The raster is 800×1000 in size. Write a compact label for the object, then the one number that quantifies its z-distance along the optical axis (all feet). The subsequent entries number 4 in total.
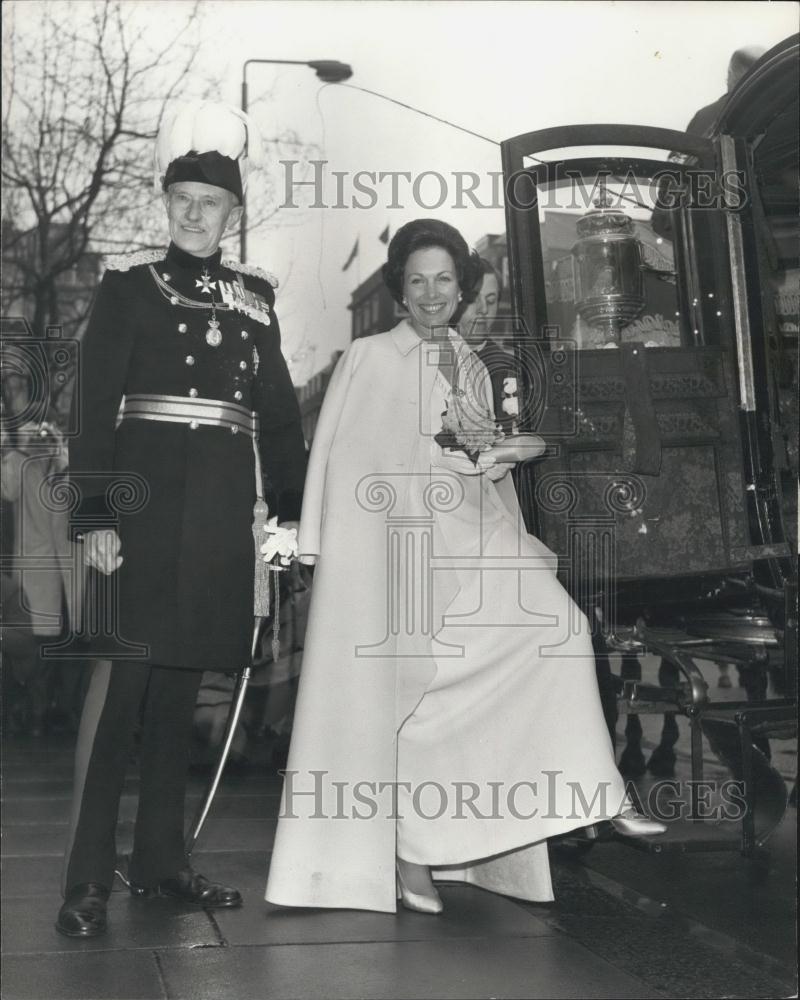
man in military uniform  11.91
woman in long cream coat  12.42
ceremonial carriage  15.85
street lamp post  15.98
